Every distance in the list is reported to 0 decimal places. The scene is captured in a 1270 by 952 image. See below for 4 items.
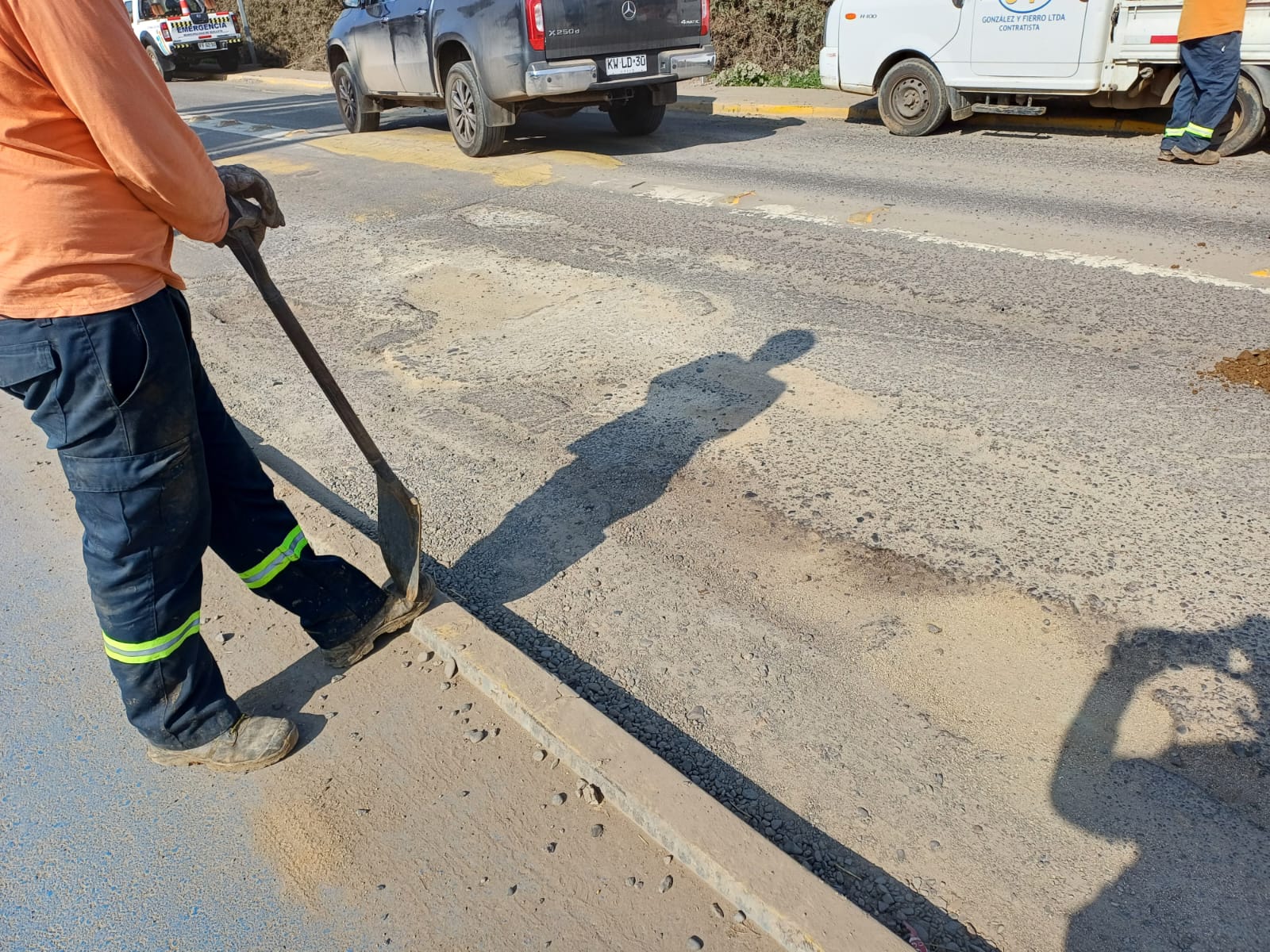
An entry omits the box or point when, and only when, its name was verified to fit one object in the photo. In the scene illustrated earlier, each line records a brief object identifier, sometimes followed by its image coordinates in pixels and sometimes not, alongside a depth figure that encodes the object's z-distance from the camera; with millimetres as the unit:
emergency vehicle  23797
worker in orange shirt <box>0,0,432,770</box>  1955
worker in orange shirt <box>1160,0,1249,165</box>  7262
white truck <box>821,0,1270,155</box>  7871
